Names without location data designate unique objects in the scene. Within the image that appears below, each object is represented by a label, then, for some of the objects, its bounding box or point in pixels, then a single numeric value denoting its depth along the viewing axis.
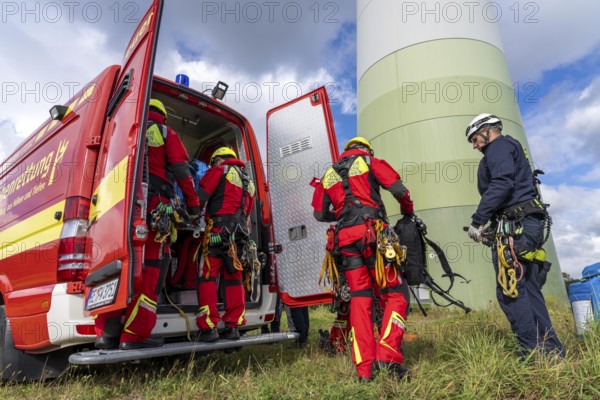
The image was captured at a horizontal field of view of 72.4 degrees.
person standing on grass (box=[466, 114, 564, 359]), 3.03
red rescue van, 2.83
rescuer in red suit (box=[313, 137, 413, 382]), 3.10
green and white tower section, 9.62
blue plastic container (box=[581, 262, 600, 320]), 3.36
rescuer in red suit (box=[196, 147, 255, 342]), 3.75
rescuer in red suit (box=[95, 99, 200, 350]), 2.90
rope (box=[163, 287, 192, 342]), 3.50
